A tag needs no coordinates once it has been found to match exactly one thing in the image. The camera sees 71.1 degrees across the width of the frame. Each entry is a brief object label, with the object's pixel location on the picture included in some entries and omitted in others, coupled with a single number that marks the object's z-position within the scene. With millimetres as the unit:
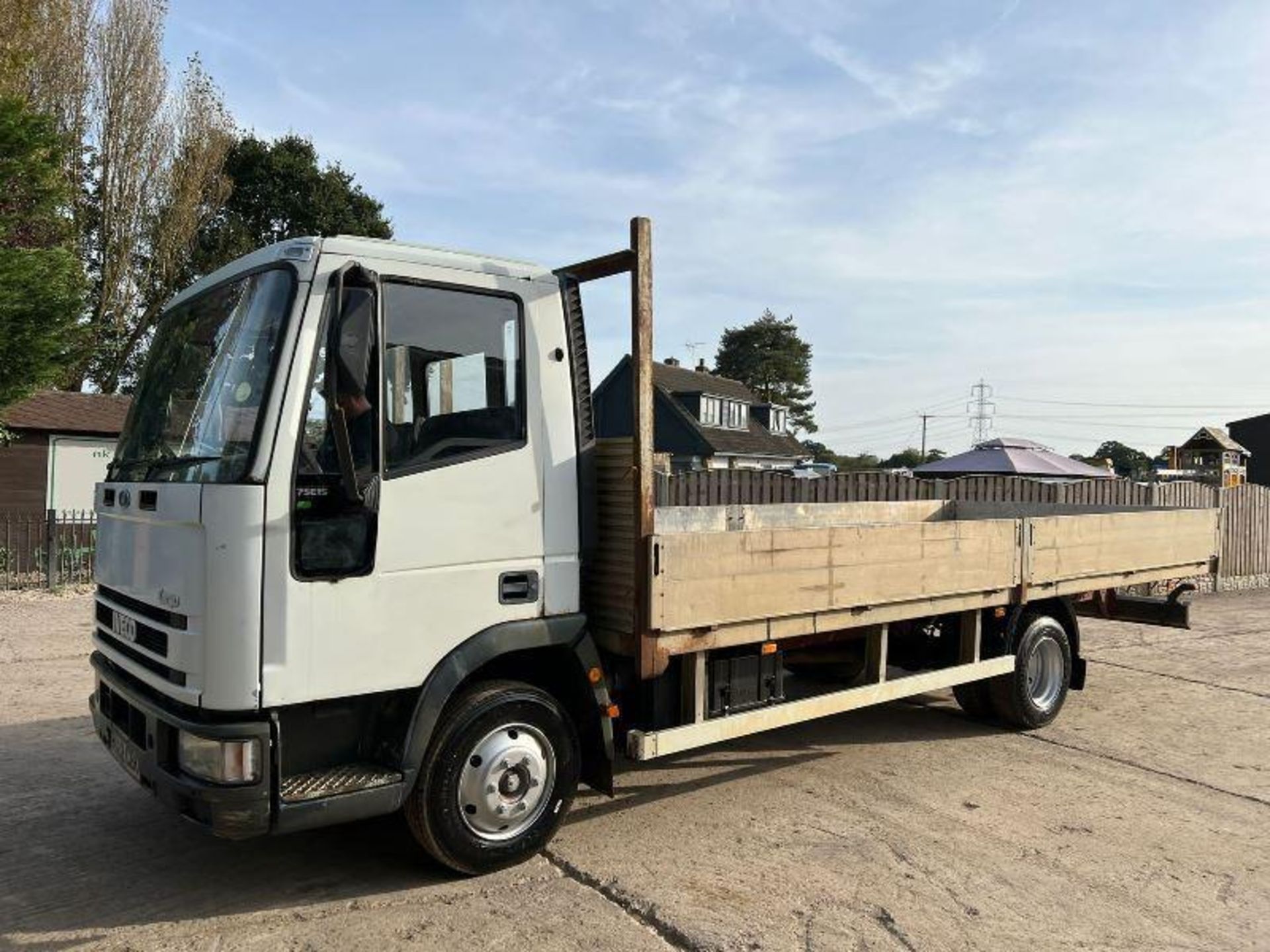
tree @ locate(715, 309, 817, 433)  63906
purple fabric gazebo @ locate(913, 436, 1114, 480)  17969
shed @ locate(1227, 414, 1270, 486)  35688
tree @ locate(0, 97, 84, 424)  11336
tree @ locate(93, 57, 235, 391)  24422
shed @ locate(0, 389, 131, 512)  15672
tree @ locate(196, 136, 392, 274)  29250
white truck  3211
